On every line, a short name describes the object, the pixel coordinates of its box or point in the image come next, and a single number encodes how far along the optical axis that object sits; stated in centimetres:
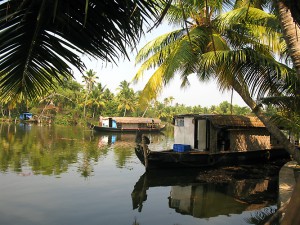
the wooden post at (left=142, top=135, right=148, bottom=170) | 1110
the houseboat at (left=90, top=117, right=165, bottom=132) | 3218
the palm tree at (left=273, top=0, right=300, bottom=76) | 379
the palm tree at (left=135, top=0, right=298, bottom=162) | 629
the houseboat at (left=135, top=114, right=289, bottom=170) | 1151
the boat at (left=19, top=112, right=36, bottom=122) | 4332
